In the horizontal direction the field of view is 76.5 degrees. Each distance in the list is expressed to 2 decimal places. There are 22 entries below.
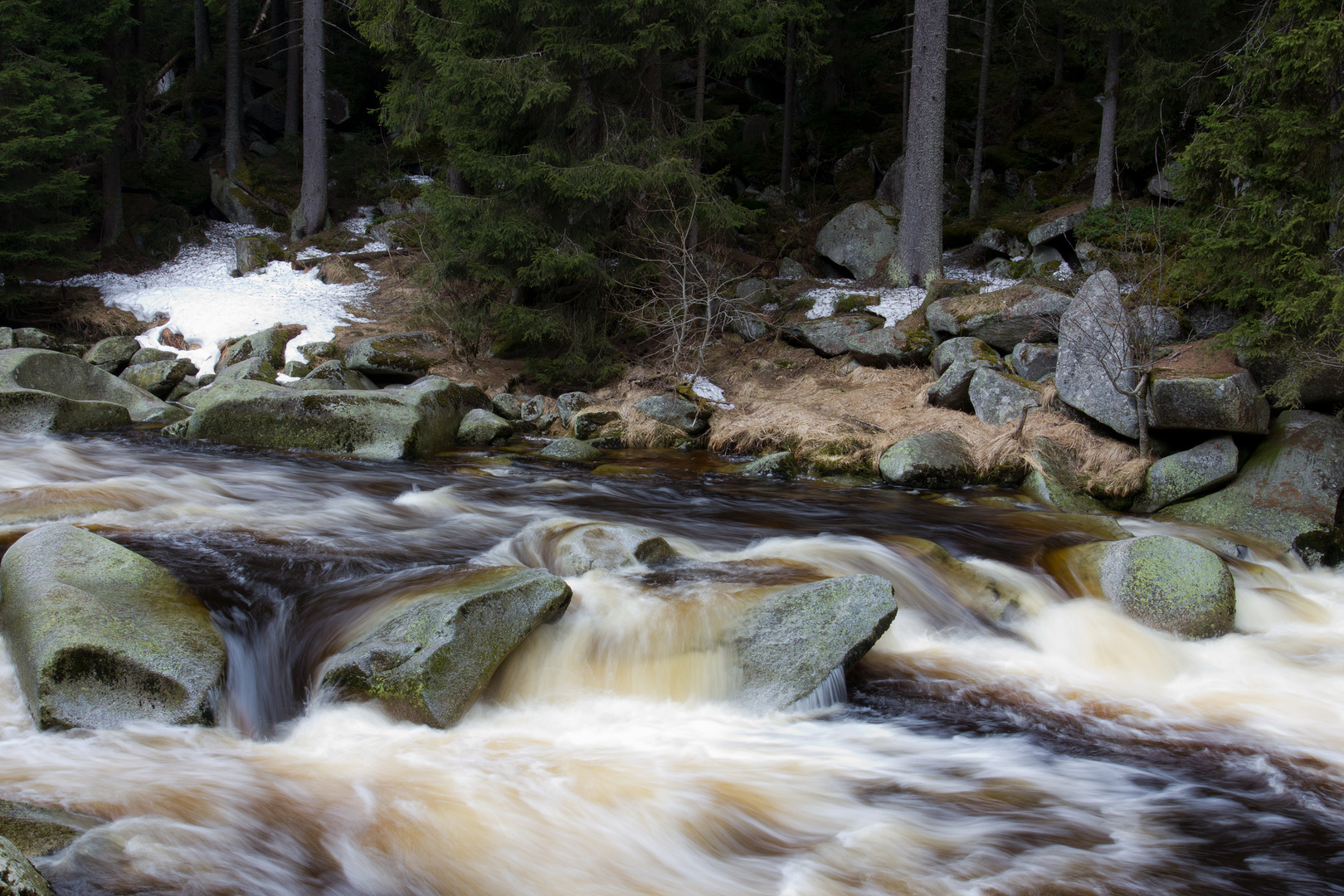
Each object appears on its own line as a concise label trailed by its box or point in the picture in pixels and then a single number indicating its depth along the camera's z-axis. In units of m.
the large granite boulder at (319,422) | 10.52
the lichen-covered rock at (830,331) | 13.78
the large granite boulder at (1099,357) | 9.00
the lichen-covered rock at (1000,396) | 10.27
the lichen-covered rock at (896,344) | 12.90
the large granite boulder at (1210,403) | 8.20
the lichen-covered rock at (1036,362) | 10.75
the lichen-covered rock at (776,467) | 10.26
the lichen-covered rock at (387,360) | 13.65
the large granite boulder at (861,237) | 16.98
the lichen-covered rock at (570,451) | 10.84
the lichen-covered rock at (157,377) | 14.02
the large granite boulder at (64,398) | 10.35
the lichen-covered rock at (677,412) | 11.99
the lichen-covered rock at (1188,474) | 8.36
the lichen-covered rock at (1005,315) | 11.29
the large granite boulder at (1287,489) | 7.73
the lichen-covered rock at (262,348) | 14.01
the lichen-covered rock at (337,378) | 12.99
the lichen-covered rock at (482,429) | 11.68
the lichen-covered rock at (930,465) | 9.54
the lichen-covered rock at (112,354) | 14.61
